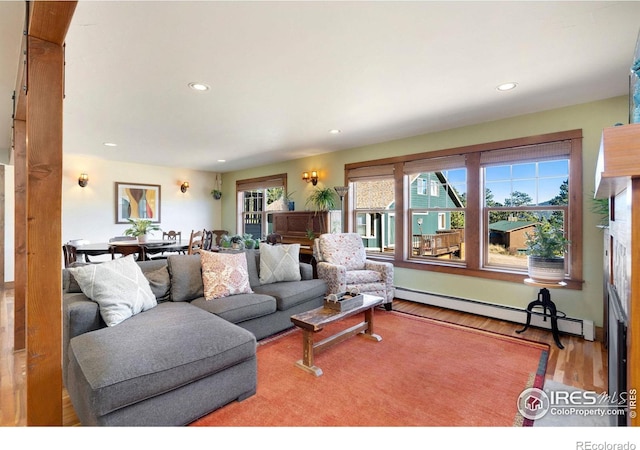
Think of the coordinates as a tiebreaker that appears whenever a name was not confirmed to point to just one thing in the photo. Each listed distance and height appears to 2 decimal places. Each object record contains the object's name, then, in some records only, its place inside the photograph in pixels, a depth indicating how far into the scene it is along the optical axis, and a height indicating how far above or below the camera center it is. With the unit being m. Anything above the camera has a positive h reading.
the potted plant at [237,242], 4.99 -0.30
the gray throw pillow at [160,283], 2.71 -0.53
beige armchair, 3.79 -0.59
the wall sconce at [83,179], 5.77 +0.87
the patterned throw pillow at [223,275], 2.92 -0.51
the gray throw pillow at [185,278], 2.81 -0.50
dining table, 4.07 -0.33
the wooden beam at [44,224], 1.50 +0.00
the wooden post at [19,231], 2.79 -0.06
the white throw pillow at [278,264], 3.51 -0.47
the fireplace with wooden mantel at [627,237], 0.76 -0.04
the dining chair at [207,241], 5.57 -0.31
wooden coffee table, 2.41 -0.83
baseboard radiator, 3.20 -1.08
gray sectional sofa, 1.53 -0.76
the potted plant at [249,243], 4.71 -0.29
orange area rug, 1.88 -1.18
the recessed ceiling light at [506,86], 2.77 +1.28
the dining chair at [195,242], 4.85 -0.28
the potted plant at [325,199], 5.41 +0.45
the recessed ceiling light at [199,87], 2.77 +1.28
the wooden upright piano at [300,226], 5.32 -0.03
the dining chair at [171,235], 5.91 -0.21
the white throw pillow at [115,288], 2.13 -0.47
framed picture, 6.34 +0.50
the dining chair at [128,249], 4.15 -0.35
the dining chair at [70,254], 3.83 -0.37
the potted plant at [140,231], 4.63 -0.10
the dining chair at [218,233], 7.31 -0.22
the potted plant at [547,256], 3.05 -0.33
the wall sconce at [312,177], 5.74 +0.90
